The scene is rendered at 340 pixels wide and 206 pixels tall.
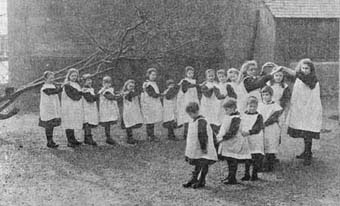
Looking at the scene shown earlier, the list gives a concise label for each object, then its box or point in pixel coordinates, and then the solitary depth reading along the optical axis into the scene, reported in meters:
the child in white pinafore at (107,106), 9.55
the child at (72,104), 9.12
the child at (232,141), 6.57
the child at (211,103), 9.53
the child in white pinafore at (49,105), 9.16
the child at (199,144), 6.39
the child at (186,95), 9.88
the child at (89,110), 9.40
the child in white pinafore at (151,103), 9.80
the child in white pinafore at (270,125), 7.35
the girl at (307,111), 7.86
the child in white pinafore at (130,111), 9.71
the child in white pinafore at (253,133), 6.79
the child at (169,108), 10.05
